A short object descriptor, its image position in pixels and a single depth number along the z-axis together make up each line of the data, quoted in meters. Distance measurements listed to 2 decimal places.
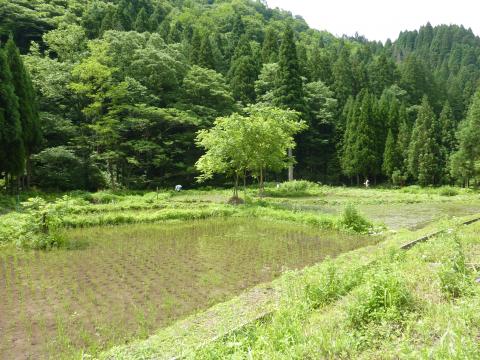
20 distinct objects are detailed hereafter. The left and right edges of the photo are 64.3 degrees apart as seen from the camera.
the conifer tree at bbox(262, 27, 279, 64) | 44.19
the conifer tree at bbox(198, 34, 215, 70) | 38.34
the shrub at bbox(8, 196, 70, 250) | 10.35
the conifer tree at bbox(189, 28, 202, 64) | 38.66
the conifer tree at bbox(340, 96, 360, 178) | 37.62
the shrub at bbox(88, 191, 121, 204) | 21.06
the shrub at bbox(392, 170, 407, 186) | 35.41
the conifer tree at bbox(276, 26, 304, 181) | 33.28
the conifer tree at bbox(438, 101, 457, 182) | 34.28
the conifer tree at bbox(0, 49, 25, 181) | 19.69
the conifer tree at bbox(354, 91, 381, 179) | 36.78
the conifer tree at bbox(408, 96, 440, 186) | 33.41
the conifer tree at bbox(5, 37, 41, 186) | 22.41
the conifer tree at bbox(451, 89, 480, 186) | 30.14
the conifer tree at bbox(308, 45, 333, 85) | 46.56
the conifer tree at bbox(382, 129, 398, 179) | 36.47
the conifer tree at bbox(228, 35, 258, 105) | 39.62
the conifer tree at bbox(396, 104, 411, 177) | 36.20
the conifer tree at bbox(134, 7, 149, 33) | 42.62
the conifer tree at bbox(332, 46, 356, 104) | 47.25
